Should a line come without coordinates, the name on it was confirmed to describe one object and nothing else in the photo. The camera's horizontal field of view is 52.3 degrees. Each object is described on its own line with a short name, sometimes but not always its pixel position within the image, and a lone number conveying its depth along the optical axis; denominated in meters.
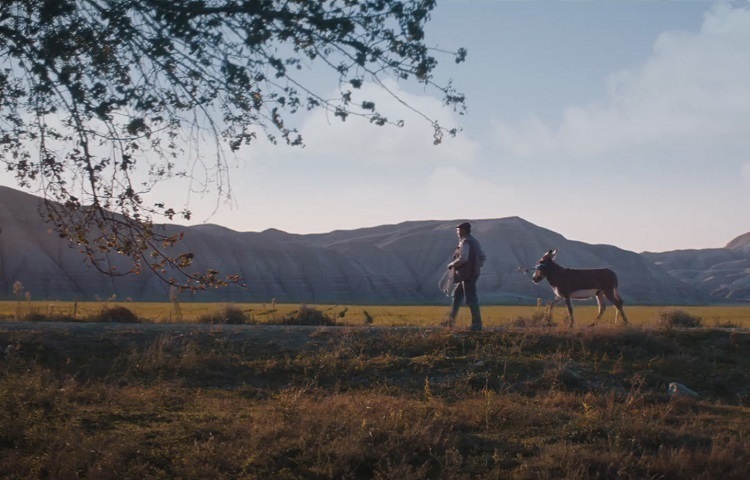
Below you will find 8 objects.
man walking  15.12
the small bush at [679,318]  19.60
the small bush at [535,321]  17.23
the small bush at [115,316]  21.61
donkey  18.09
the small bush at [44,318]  20.80
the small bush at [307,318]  21.88
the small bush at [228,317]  21.83
